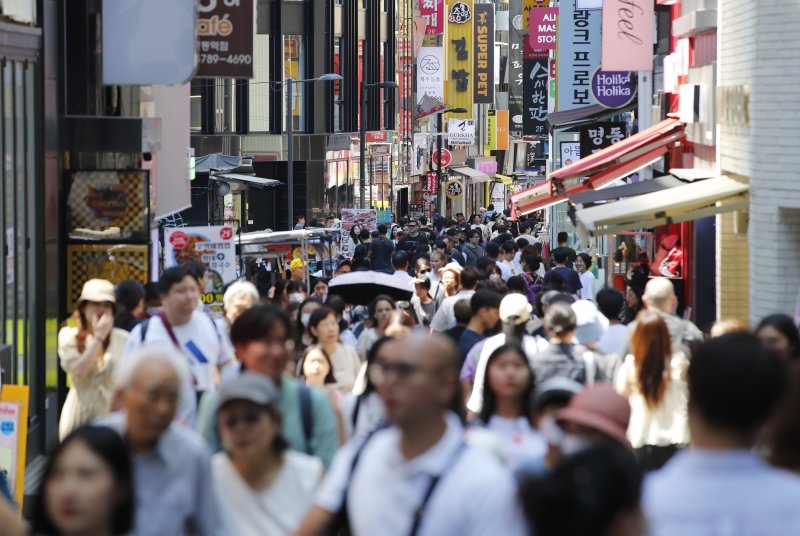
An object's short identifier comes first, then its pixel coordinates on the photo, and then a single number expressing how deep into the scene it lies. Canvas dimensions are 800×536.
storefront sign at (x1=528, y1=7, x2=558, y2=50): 58.72
